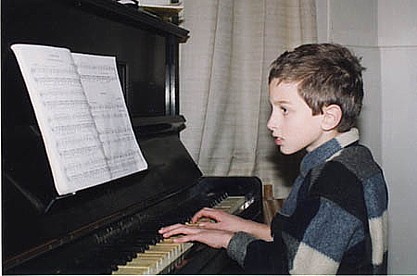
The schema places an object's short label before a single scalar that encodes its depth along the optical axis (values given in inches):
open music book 49.8
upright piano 47.4
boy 53.3
